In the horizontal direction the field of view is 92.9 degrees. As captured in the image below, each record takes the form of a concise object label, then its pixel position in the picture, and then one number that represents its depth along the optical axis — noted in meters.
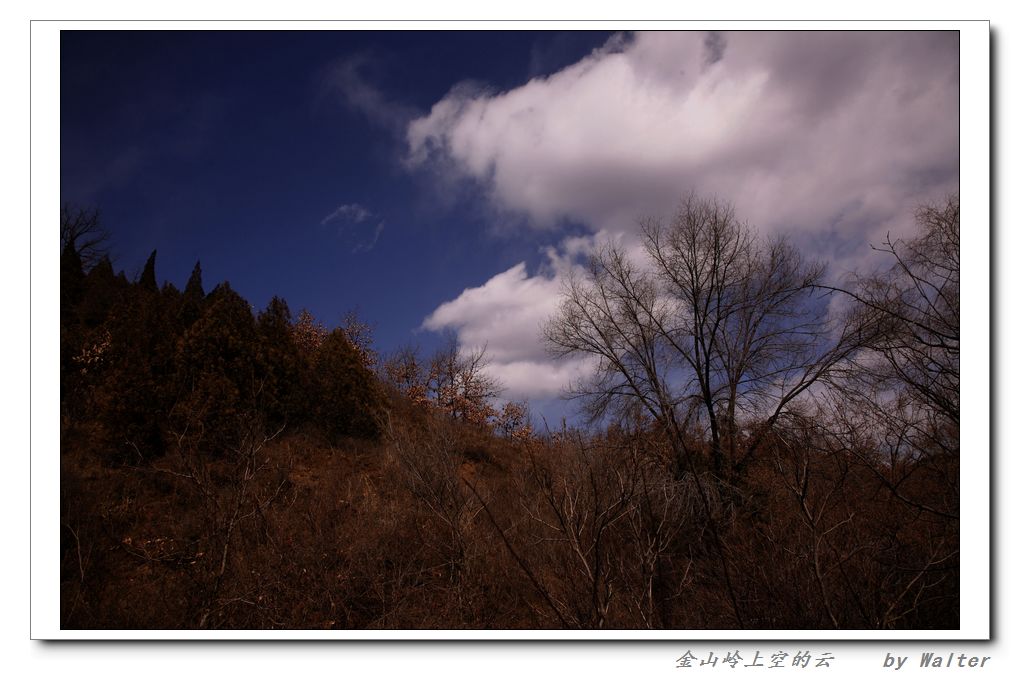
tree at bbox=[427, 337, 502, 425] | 8.60
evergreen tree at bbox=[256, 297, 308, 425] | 8.77
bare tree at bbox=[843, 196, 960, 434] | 4.31
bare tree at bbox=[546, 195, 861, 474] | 8.23
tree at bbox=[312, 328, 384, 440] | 9.74
